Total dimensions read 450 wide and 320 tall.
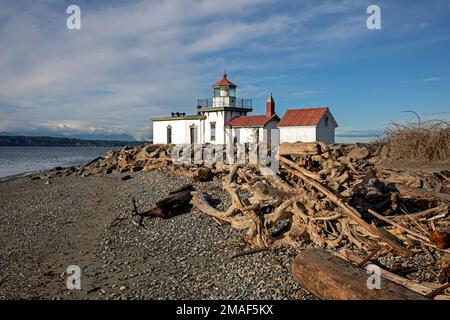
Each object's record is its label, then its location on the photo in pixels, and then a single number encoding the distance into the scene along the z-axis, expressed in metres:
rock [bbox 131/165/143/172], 25.10
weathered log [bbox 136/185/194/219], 11.45
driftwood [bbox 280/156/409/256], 7.16
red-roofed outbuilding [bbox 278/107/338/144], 31.91
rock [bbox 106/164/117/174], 27.16
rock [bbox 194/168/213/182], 16.45
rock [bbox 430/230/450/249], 6.87
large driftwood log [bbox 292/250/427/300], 4.85
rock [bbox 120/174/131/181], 21.81
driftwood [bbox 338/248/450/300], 5.17
